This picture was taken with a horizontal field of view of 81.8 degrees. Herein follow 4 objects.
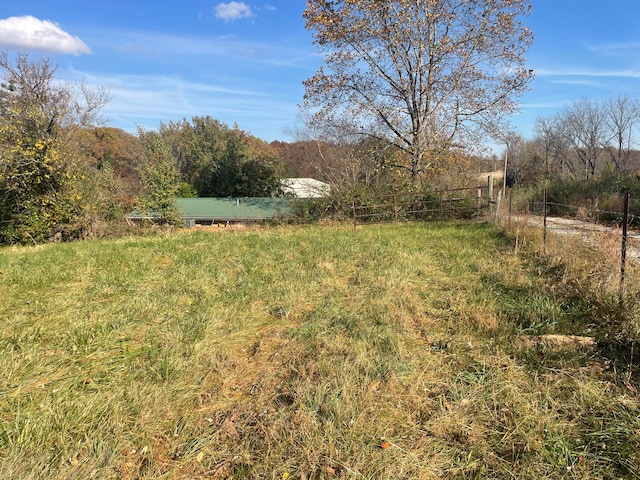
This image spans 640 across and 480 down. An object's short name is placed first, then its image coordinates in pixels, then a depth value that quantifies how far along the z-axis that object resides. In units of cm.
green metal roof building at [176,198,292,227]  2066
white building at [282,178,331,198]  1686
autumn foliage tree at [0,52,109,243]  1177
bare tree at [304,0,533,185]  1402
